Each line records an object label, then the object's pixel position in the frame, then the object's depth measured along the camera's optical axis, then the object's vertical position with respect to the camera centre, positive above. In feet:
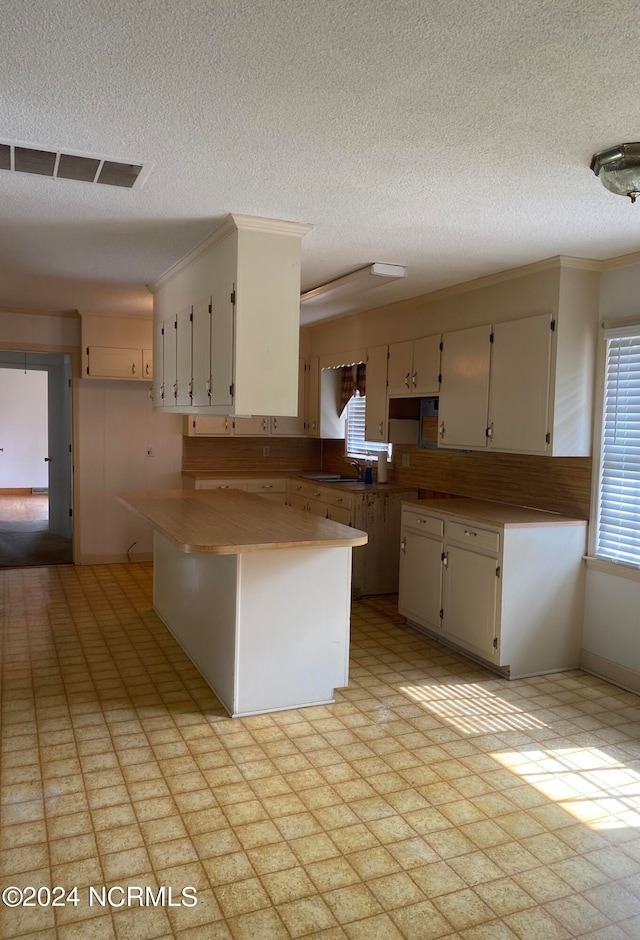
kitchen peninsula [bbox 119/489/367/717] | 11.23 -3.17
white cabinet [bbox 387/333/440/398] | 16.55 +1.45
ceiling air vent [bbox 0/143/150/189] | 8.41 +3.21
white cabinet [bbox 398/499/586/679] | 13.08 -3.16
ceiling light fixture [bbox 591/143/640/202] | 7.61 +2.95
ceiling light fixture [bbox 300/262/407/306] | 14.20 +3.18
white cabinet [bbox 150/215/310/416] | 11.19 +1.82
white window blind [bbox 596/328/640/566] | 12.61 -0.51
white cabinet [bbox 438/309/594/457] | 13.03 +0.84
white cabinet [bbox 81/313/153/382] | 21.27 +2.22
